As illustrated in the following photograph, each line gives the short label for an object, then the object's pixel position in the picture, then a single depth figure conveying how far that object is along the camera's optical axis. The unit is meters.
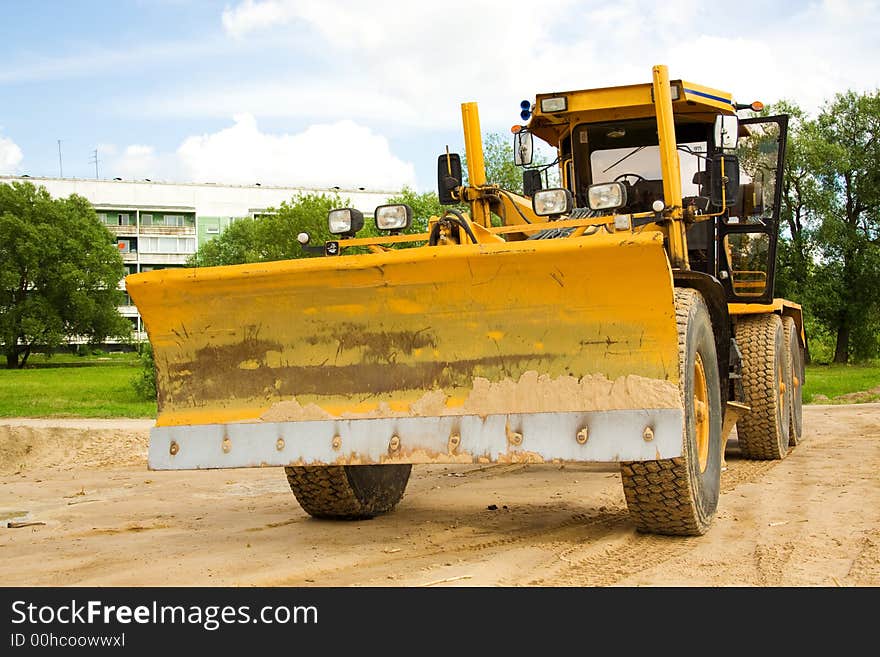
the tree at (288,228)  36.94
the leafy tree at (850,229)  32.72
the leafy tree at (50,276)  47.94
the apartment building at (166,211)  67.69
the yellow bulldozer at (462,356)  4.89
